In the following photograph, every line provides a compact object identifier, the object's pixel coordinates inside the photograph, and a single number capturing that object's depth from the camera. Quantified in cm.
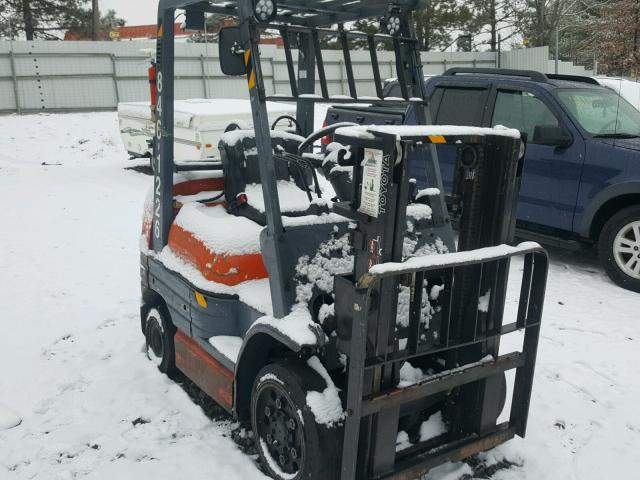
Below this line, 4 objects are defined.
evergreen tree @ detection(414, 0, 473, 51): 3325
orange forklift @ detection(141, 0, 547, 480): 278
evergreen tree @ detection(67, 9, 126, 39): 3136
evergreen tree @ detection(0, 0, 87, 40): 2922
